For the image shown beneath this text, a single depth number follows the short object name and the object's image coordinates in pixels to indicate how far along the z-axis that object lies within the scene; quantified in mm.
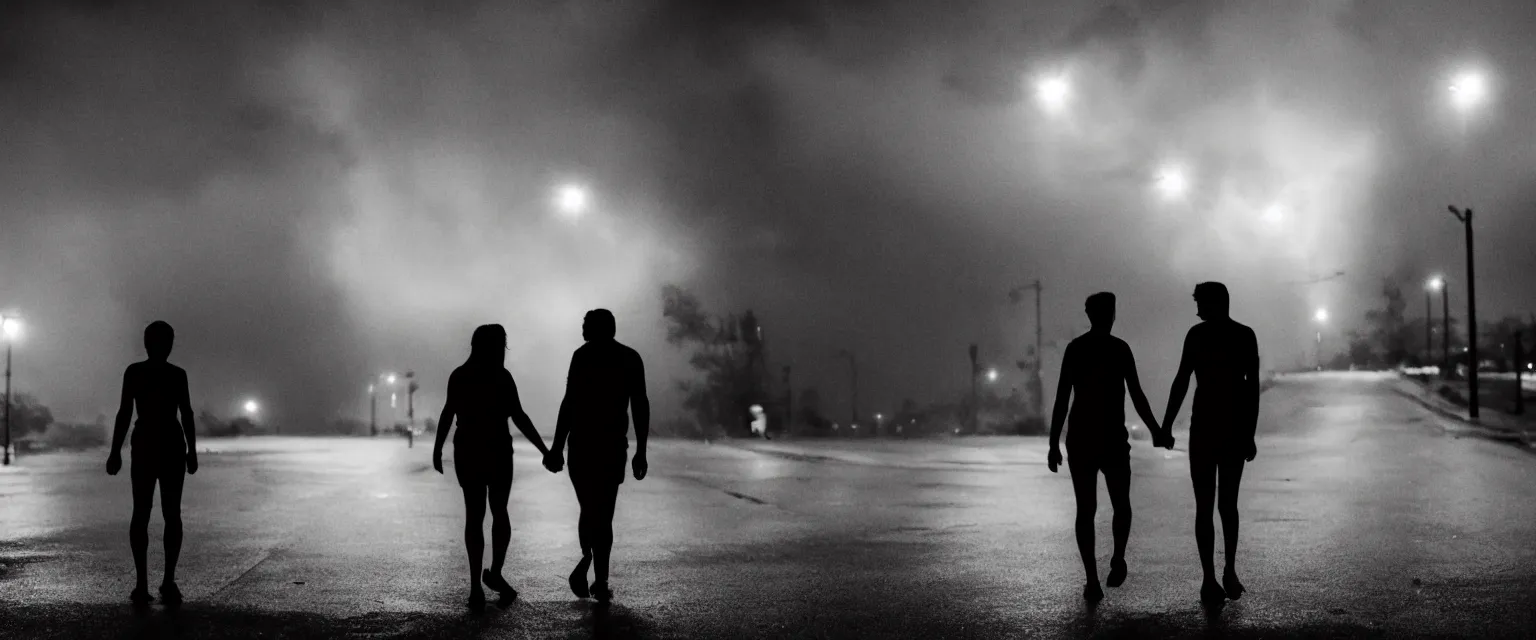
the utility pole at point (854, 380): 73812
